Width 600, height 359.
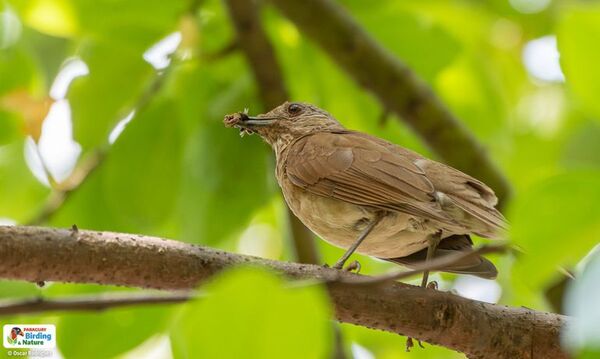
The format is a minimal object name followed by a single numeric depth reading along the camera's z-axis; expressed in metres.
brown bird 7.65
